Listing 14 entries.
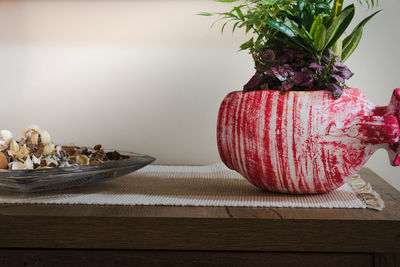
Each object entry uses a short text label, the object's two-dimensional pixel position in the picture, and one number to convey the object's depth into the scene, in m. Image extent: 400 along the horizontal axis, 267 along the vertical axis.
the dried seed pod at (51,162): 0.69
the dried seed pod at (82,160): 0.72
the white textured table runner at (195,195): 0.62
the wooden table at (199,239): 0.54
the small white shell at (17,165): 0.68
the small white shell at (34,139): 0.74
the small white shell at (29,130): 0.76
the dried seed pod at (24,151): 0.70
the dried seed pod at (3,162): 0.69
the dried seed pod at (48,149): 0.72
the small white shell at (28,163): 0.68
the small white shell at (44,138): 0.74
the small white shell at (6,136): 0.75
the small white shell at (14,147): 0.71
